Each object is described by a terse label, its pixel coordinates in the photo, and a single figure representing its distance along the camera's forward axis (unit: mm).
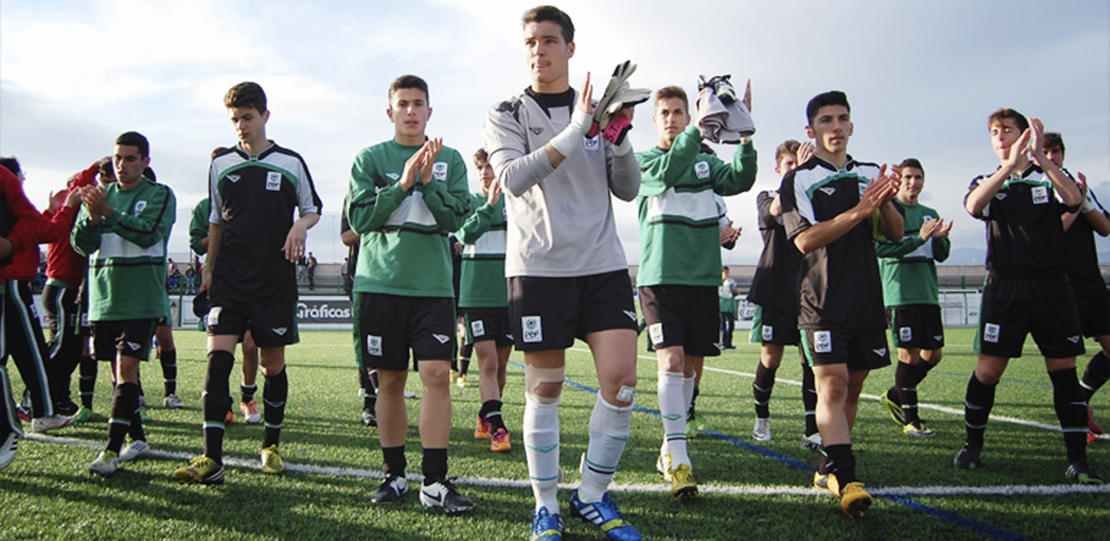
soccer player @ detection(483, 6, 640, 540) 3068
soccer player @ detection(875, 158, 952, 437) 5902
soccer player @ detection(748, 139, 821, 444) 5387
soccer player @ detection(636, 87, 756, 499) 4250
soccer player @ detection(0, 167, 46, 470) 3480
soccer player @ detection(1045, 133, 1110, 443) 5484
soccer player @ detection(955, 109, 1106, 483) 4273
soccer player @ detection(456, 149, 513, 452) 5336
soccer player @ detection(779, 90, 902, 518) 3531
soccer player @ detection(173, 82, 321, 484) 4059
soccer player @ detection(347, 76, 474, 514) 3629
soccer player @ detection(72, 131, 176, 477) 4426
